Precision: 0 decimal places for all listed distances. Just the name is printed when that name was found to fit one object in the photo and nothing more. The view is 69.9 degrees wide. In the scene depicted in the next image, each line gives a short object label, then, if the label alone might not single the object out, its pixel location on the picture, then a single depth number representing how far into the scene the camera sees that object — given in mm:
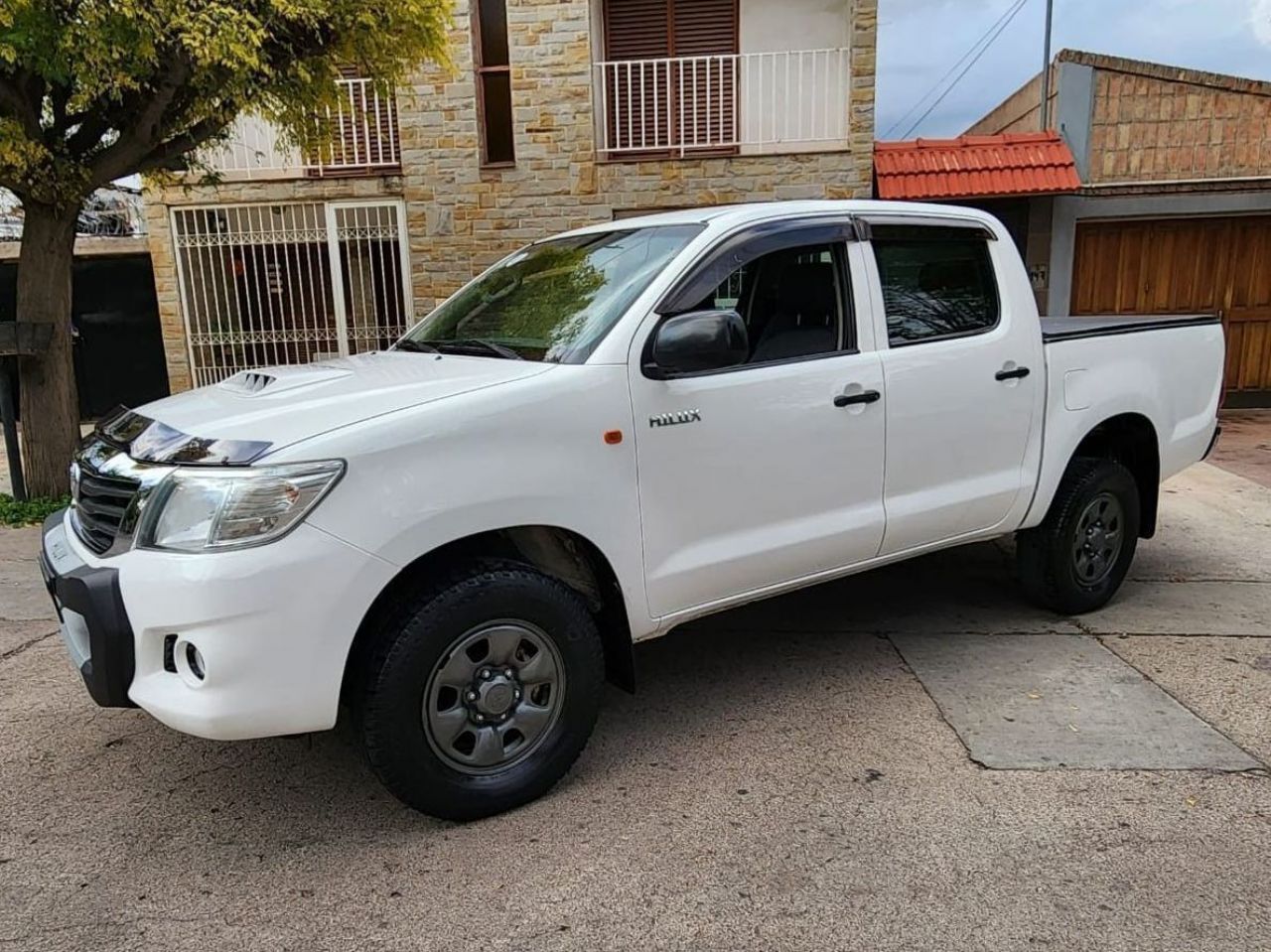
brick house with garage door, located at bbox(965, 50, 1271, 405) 10172
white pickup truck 2492
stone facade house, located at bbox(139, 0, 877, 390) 10430
